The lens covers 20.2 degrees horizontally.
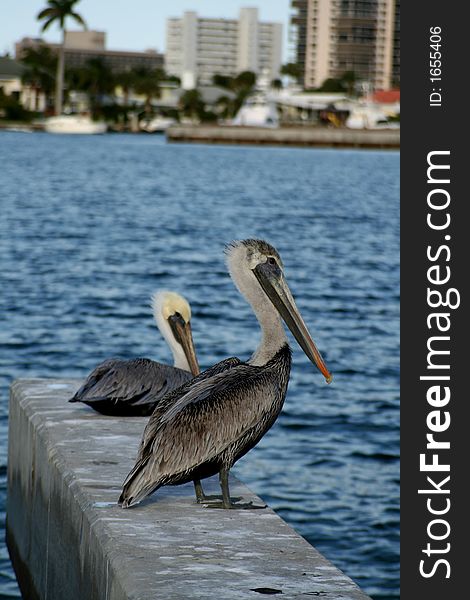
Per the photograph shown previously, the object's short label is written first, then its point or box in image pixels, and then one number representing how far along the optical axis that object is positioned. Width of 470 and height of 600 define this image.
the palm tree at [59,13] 116.56
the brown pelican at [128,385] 6.89
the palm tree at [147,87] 156.00
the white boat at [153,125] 155.38
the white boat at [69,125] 126.81
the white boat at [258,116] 129.25
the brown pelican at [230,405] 5.13
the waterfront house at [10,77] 144.38
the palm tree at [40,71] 139.88
